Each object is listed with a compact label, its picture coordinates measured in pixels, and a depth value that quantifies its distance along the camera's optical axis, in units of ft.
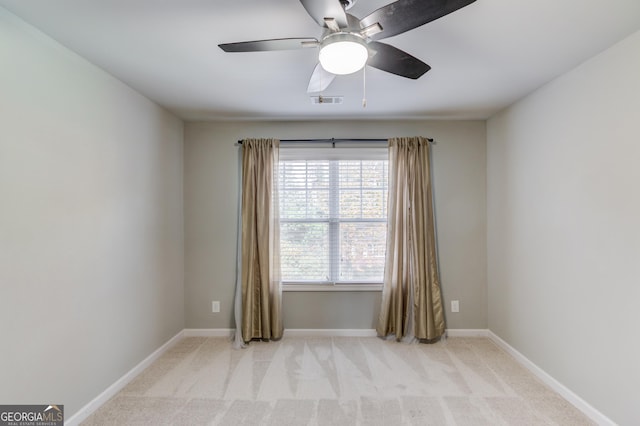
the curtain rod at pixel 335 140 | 10.98
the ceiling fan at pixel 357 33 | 3.86
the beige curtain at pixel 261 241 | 10.57
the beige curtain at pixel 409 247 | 10.50
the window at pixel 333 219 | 11.21
